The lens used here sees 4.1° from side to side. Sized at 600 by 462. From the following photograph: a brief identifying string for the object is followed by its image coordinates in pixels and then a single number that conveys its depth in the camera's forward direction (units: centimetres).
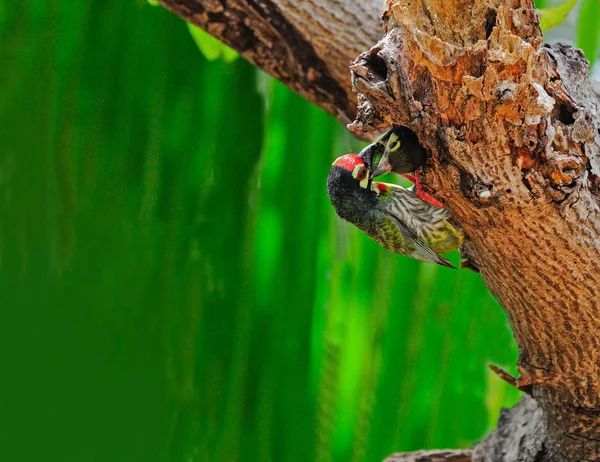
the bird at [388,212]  656
